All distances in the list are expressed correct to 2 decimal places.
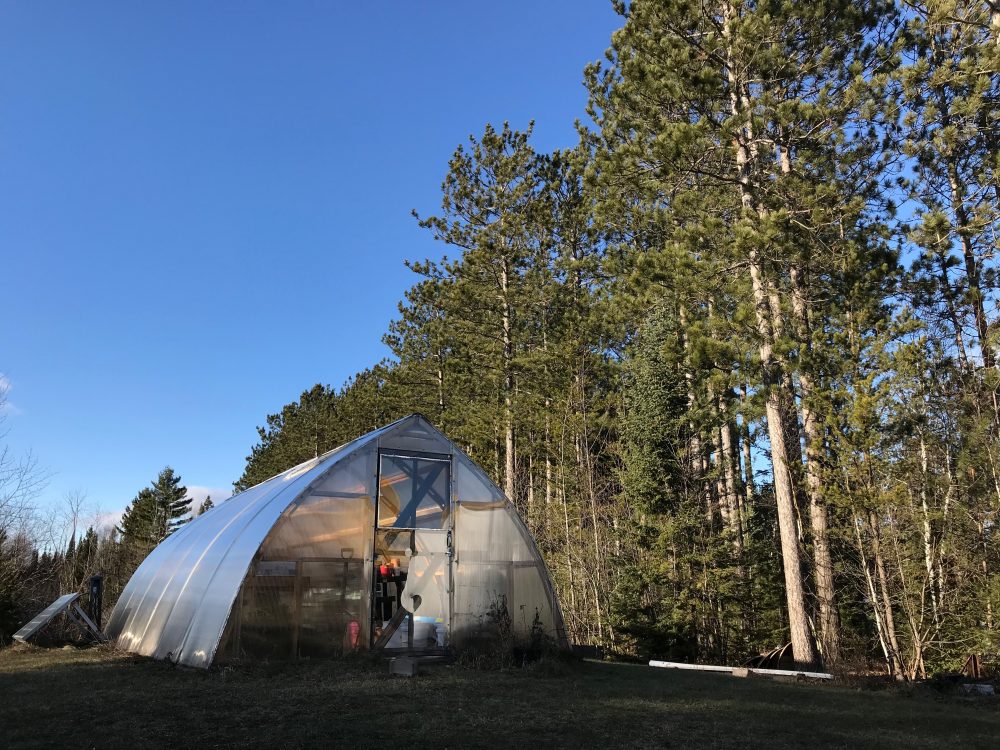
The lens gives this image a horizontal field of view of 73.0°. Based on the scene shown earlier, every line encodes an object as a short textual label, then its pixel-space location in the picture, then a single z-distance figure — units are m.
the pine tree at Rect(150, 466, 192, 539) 51.72
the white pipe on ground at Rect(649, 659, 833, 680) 10.11
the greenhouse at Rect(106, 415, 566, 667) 9.90
